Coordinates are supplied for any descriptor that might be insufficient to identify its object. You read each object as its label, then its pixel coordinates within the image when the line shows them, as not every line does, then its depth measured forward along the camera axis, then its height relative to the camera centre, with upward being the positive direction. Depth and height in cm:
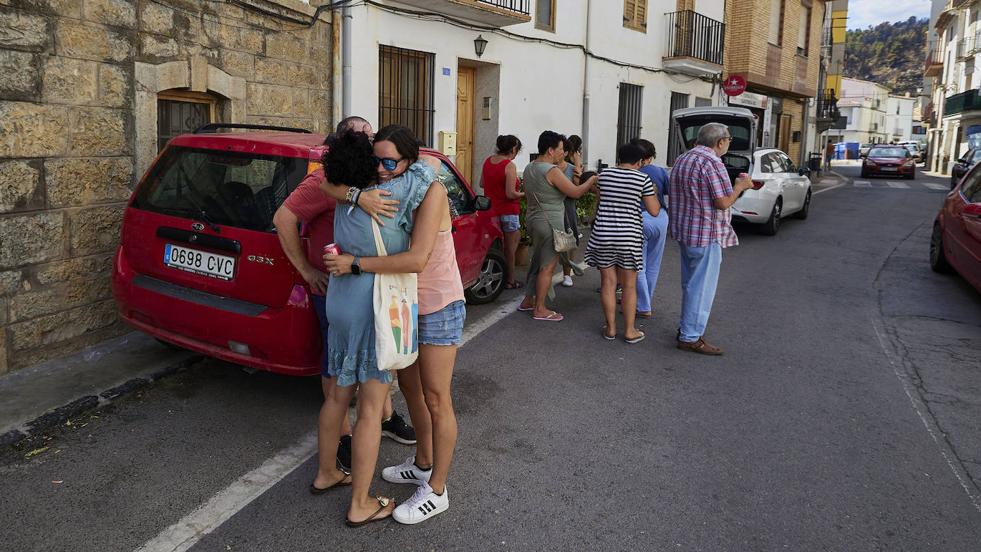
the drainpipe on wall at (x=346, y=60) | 881 +121
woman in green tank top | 613 -34
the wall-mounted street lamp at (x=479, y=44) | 1152 +188
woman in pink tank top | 302 -77
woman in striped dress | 560 -47
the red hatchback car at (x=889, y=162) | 3269 +68
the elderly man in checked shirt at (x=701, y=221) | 536 -36
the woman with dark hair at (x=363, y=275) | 278 -43
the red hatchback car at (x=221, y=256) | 381 -54
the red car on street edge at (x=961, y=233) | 706 -55
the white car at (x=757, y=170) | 1194 +6
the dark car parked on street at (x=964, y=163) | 2189 +50
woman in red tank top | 706 -22
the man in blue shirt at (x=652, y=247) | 651 -68
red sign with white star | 1870 +222
